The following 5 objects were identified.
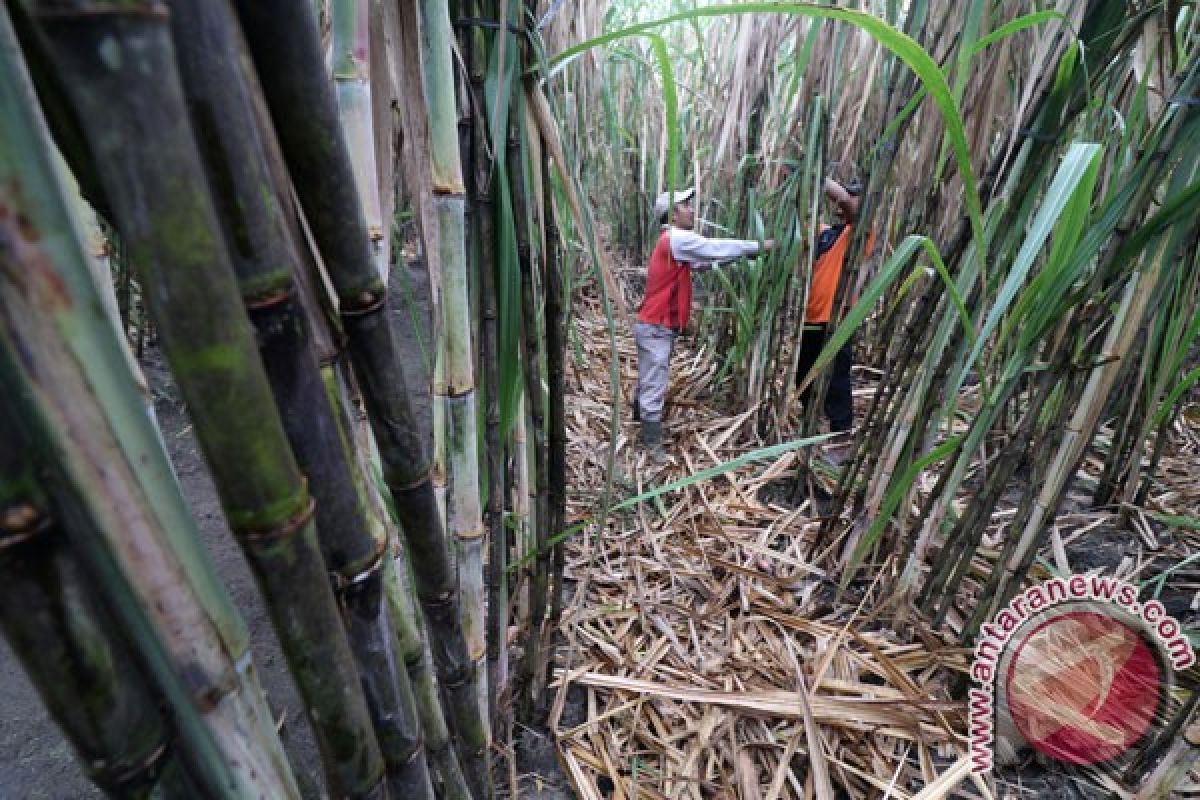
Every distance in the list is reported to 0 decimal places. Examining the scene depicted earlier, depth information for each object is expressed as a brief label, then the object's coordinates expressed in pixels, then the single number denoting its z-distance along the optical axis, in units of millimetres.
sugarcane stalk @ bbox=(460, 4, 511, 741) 541
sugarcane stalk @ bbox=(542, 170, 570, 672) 686
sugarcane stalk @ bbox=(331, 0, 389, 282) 352
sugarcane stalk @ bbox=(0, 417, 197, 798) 172
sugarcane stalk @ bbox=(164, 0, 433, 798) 173
